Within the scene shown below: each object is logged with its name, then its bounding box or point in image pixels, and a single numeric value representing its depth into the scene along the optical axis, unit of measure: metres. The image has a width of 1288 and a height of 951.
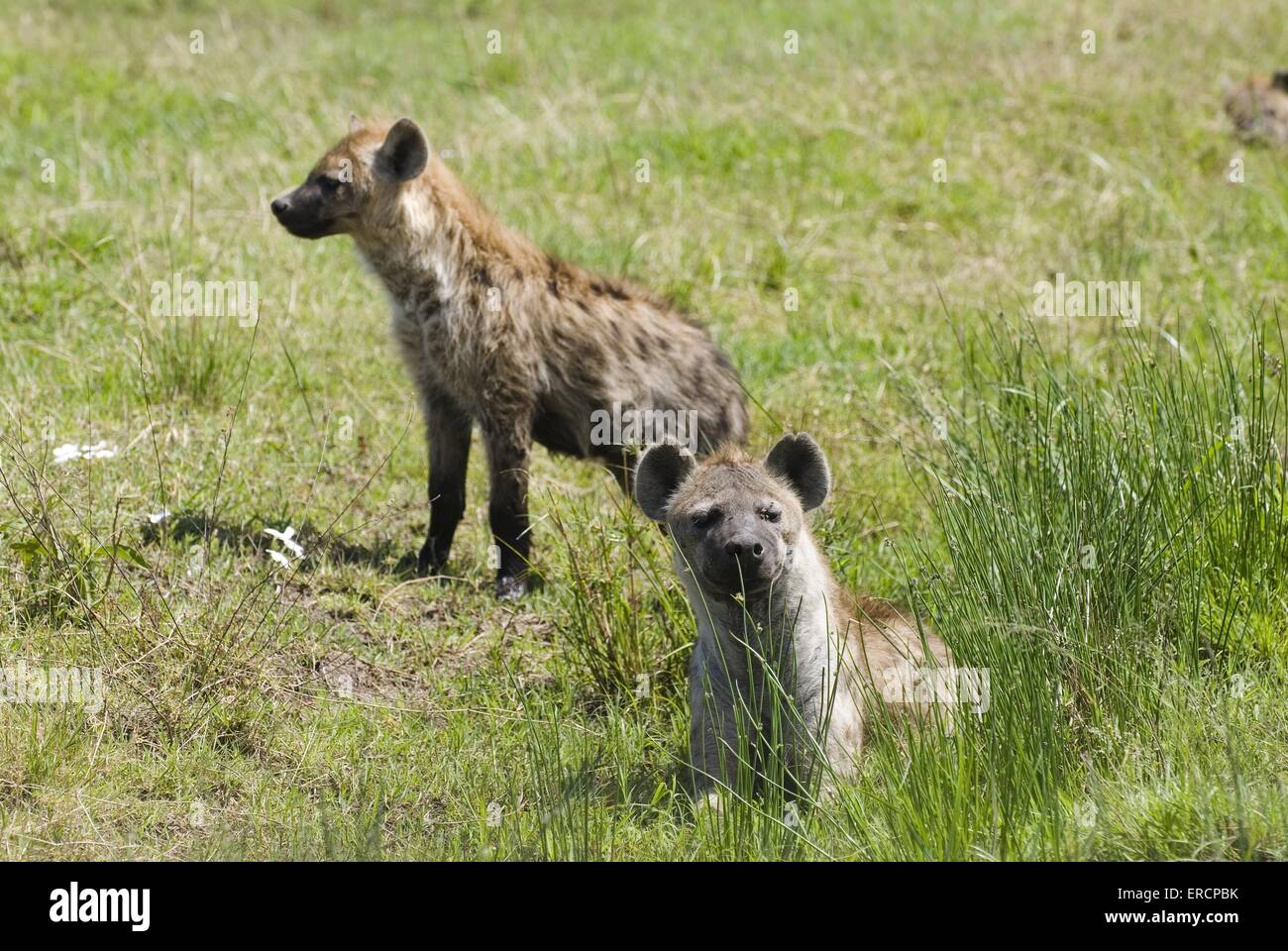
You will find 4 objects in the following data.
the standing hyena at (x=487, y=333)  12.98
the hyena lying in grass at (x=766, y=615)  9.30
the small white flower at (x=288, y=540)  10.41
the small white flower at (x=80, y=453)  11.27
